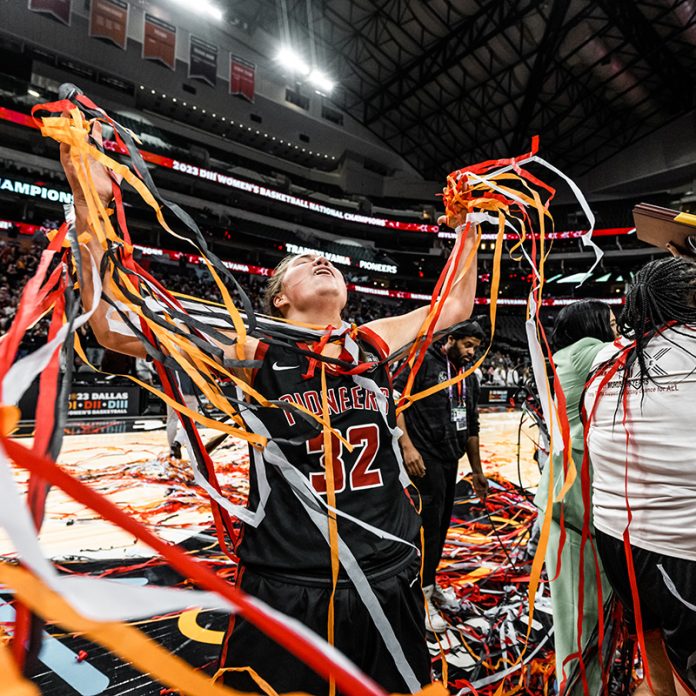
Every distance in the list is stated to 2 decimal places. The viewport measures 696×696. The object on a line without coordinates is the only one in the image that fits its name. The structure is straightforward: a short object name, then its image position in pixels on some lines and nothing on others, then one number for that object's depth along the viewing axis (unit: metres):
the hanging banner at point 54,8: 13.81
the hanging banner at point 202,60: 16.94
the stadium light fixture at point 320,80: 19.64
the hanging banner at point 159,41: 15.96
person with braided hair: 1.22
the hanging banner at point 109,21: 15.06
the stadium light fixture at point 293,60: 18.47
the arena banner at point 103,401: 8.29
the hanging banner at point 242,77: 18.73
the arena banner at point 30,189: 15.64
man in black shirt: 2.50
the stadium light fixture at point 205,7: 16.30
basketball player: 1.14
